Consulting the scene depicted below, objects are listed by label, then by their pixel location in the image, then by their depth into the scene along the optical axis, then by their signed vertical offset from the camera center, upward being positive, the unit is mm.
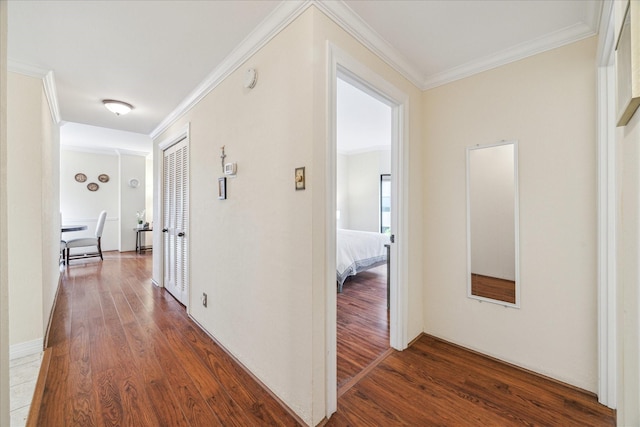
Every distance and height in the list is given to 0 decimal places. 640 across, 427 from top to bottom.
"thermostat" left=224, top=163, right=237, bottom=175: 2094 +355
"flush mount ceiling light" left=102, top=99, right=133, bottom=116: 2953 +1217
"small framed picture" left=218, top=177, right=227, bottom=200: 2221 +216
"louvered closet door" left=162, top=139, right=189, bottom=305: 3141 -63
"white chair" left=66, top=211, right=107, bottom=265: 5164 -578
